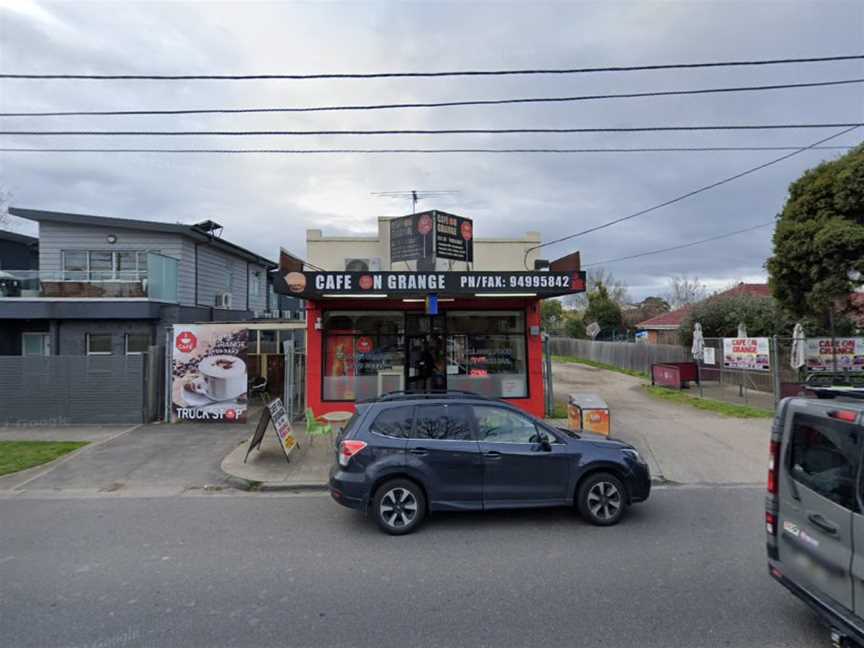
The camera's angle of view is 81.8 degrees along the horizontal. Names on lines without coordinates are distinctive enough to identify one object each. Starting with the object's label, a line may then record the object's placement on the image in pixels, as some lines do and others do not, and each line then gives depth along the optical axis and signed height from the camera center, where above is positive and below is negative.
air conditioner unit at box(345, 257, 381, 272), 13.02 +1.94
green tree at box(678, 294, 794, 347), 19.33 +0.72
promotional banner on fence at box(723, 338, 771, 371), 14.46 -0.58
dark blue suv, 5.68 -1.50
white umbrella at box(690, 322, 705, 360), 17.69 -0.40
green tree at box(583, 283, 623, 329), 48.81 +2.37
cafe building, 12.47 +0.12
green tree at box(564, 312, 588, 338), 50.97 +0.92
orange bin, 9.52 -1.55
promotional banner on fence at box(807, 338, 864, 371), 13.23 -0.55
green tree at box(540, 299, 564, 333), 60.31 +2.66
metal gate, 12.62 -1.16
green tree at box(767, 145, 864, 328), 12.41 +2.37
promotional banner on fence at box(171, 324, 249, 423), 12.36 -0.79
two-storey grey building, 15.13 +1.72
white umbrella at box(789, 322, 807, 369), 13.30 -0.49
